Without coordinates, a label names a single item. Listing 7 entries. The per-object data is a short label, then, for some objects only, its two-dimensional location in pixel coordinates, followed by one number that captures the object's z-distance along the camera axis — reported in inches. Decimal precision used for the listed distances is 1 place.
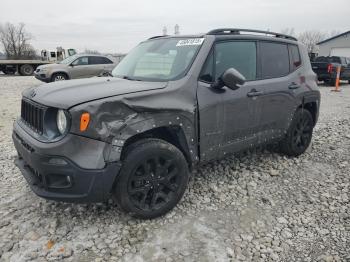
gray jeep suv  108.1
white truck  959.6
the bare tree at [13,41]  2416.5
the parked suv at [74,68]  576.1
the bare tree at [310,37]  3144.7
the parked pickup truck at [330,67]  654.5
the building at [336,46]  1499.6
